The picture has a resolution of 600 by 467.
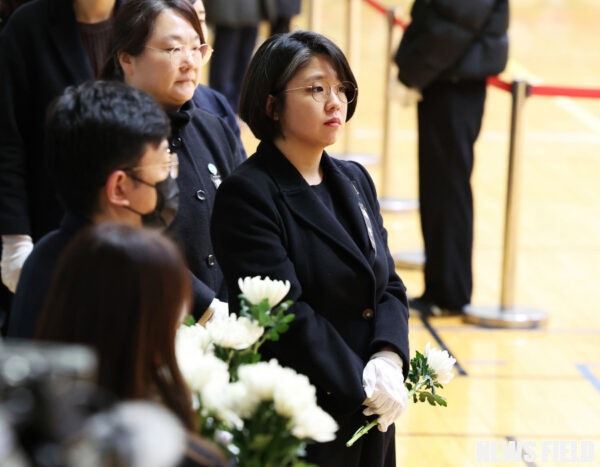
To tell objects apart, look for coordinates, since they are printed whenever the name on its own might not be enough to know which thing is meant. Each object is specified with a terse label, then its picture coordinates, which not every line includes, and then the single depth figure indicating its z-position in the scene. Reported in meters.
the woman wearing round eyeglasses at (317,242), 4.70
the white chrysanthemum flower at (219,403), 3.27
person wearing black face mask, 3.75
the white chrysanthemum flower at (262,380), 3.21
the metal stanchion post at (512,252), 10.37
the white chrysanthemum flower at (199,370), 3.29
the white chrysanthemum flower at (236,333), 3.64
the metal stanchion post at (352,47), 17.17
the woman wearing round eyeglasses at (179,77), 5.54
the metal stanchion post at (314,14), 17.92
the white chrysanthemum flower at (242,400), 3.24
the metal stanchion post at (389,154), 15.06
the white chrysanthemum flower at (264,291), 3.75
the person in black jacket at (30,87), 6.24
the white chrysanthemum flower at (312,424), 3.16
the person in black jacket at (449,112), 10.21
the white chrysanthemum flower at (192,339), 3.45
